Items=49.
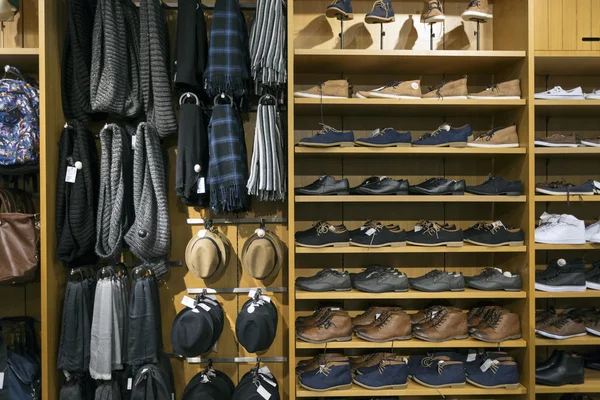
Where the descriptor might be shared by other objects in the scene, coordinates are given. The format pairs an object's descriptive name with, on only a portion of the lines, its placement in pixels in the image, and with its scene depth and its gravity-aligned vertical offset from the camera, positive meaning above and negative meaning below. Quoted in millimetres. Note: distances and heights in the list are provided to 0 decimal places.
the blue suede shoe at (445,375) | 2783 -1014
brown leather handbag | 2691 -286
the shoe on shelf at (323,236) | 2822 -244
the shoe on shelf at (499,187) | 2840 +32
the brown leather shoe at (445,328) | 2822 -764
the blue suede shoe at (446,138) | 2867 +315
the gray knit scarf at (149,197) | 2855 -17
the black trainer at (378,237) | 2830 -250
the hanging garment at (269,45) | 2818 +842
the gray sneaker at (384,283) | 2838 -511
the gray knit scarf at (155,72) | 2885 +709
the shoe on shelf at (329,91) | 2824 +579
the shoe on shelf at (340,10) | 2861 +1053
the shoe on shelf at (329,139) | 2794 +305
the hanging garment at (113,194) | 2838 -2
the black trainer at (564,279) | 2865 -496
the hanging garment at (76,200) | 2785 -32
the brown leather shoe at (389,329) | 2801 -762
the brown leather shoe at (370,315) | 2963 -727
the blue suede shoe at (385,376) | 2754 -1008
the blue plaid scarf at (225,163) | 2820 +173
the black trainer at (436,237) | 2855 -250
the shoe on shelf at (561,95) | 2915 +569
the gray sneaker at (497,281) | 2836 -504
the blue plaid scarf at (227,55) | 2816 +785
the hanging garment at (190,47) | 2852 +847
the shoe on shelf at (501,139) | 2867 +308
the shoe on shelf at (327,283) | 2838 -507
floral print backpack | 2742 +390
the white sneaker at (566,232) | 2857 -226
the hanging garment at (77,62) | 2871 +769
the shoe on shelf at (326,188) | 2852 +31
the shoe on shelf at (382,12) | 2900 +1049
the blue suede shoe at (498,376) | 2783 -1016
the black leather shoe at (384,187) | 2867 +35
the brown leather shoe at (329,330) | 2781 -764
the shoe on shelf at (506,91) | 2832 +575
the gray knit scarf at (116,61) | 2822 +768
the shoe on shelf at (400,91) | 2857 +583
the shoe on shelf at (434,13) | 2943 +1057
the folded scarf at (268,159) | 2820 +195
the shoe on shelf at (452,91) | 2859 +584
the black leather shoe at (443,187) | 2883 +34
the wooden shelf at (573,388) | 2807 -1100
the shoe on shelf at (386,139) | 2840 +309
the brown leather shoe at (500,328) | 2811 -765
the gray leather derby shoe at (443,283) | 2855 -514
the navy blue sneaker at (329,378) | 2727 -1006
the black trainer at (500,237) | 2836 -250
